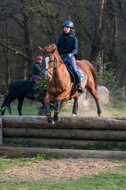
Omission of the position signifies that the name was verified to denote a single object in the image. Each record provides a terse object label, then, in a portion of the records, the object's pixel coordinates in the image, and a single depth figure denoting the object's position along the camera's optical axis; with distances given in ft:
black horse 86.74
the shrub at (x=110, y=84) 116.58
